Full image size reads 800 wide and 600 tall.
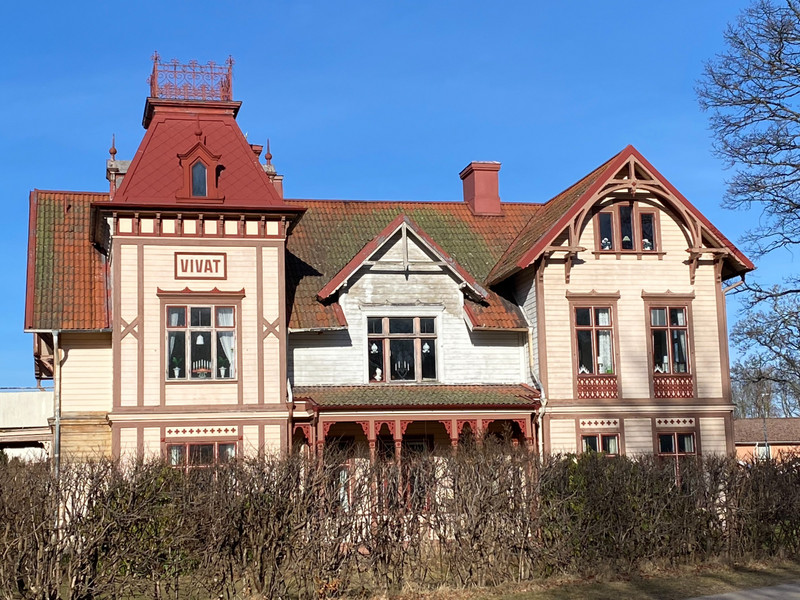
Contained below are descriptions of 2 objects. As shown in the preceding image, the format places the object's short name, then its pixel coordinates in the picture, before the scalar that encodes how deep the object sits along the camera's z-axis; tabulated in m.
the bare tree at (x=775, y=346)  27.52
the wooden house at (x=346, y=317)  24.91
